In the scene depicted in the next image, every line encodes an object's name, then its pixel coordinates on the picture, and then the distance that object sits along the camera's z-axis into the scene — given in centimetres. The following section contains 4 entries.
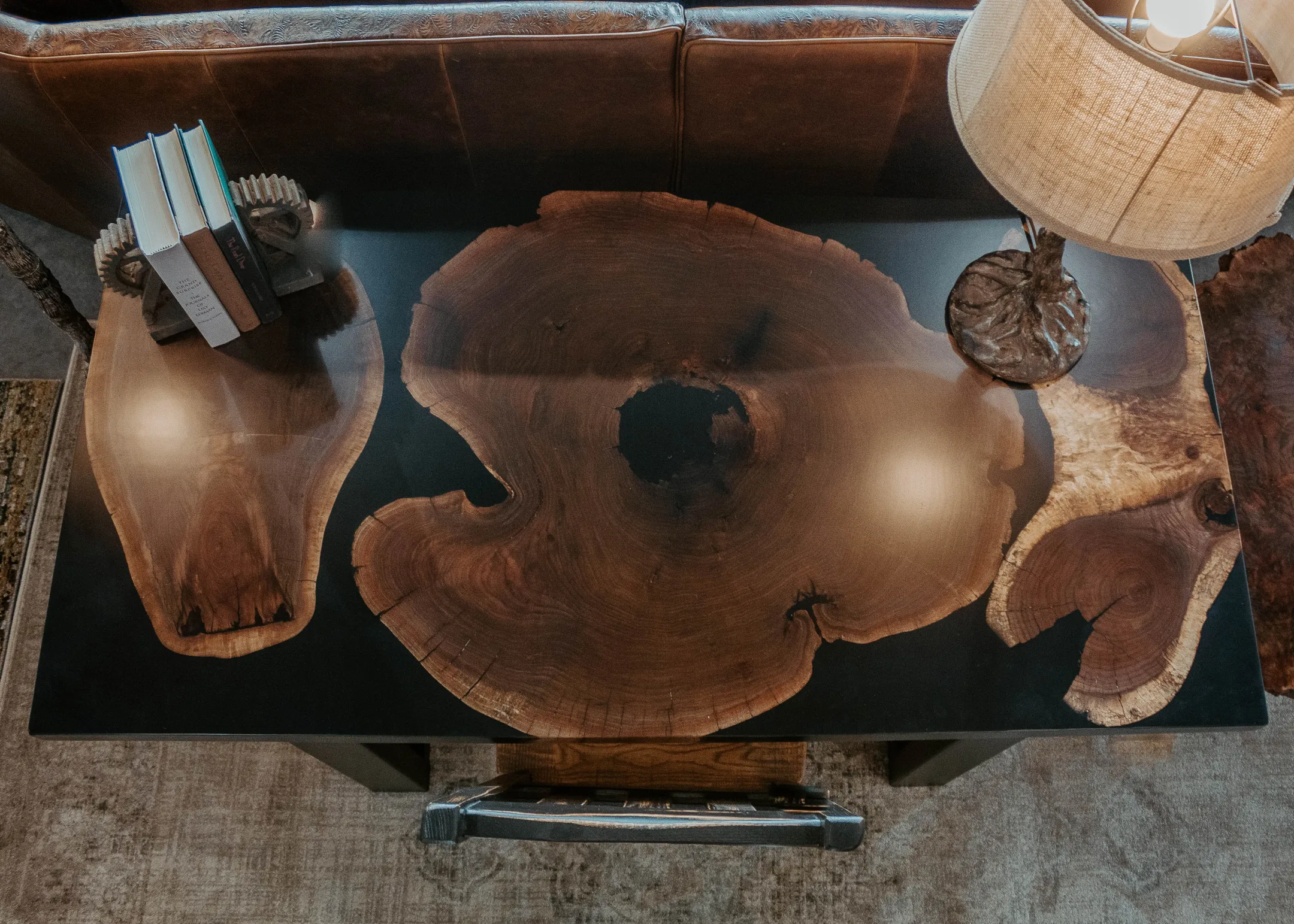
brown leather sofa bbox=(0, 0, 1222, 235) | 125
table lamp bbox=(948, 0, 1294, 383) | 70
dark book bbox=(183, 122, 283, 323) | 106
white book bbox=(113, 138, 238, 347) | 103
